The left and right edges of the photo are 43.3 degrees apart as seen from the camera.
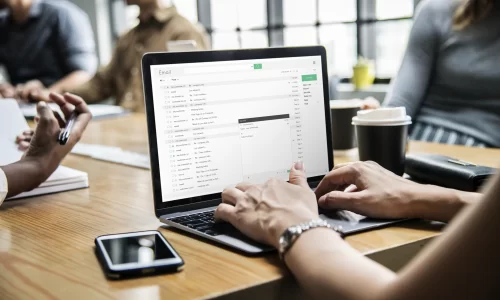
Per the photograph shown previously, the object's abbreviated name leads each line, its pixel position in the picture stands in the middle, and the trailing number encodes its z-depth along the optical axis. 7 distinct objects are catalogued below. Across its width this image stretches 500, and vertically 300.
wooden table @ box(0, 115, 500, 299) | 0.69
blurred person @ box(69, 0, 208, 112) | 2.83
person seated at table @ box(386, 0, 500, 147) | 1.86
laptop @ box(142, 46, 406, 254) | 0.94
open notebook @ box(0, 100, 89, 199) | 1.20
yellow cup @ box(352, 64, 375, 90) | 3.30
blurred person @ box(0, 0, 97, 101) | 3.56
